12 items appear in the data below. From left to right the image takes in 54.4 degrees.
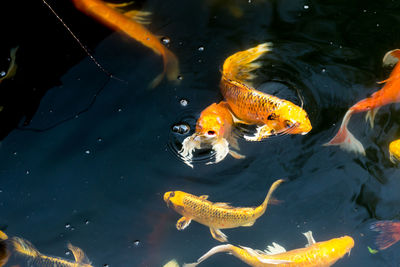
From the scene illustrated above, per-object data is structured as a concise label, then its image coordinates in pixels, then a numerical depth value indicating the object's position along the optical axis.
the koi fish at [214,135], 3.02
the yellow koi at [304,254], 3.01
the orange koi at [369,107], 3.16
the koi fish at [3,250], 3.18
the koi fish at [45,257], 3.14
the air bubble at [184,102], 3.34
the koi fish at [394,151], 3.05
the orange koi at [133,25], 3.48
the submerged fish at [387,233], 3.01
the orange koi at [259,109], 2.92
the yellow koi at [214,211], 3.05
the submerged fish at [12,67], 3.47
